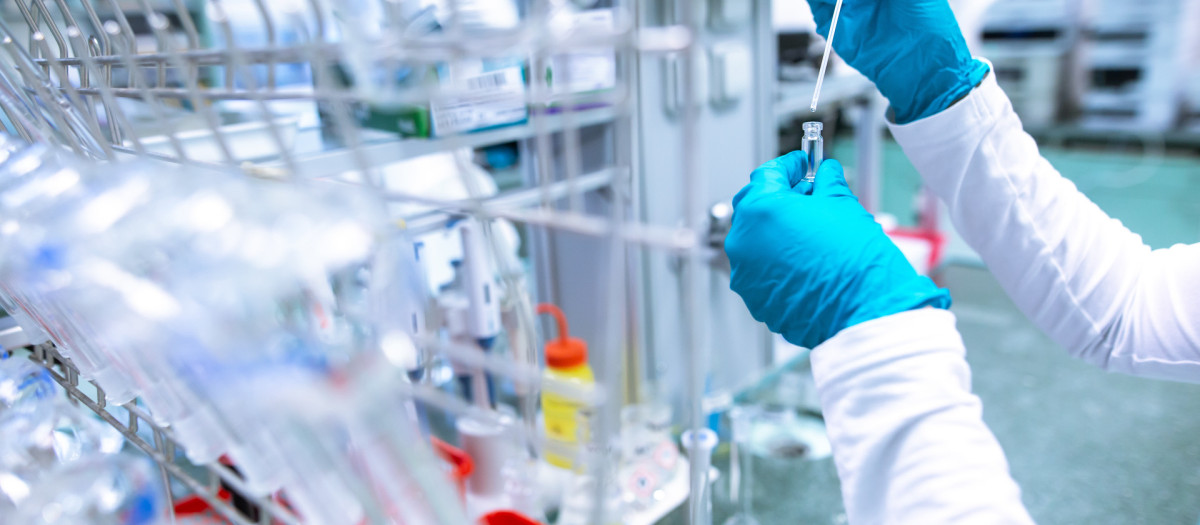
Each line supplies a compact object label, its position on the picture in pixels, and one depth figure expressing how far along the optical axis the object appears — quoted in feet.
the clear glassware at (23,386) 1.52
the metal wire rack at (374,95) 0.87
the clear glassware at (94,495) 1.26
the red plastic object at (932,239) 6.86
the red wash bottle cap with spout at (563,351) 3.19
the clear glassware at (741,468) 3.39
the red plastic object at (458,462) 2.47
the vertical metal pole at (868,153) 6.76
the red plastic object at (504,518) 2.24
